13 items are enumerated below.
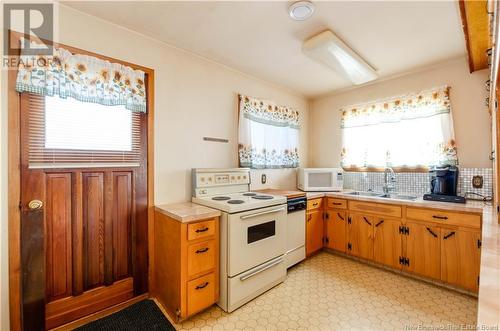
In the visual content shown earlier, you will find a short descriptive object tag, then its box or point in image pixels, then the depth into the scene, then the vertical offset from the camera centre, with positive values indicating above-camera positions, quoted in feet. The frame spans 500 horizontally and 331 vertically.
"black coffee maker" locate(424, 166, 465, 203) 8.01 -0.66
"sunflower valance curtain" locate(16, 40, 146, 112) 5.01 +2.19
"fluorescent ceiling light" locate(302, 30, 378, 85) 6.55 +3.61
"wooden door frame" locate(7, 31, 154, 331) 4.88 -0.69
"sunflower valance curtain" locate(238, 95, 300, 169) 9.33 +1.44
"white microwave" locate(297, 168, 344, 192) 10.61 -0.71
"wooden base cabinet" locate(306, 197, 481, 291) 6.86 -2.63
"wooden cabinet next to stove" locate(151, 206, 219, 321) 5.70 -2.69
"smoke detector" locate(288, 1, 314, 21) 5.32 +3.87
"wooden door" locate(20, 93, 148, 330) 5.15 -1.89
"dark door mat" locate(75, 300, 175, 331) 5.61 -4.09
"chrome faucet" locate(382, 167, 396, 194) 9.84 -0.71
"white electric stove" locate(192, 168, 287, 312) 6.23 -2.14
